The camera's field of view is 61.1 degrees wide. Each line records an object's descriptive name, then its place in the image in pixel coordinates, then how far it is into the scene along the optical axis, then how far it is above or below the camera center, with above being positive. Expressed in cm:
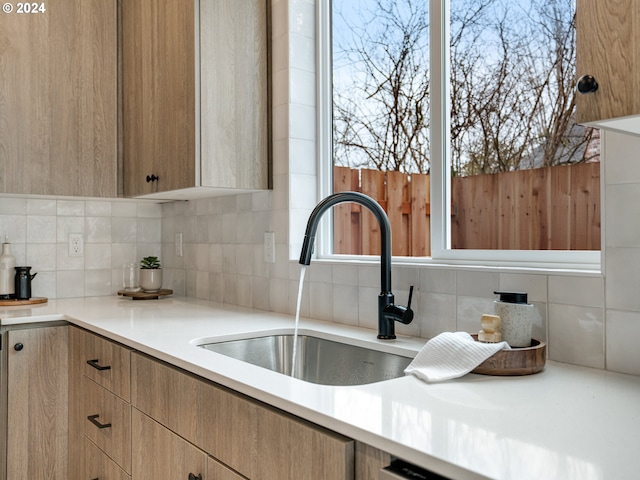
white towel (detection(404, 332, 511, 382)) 111 -25
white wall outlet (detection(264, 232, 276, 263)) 220 -3
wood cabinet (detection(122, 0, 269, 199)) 207 +58
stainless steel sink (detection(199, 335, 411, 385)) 149 -36
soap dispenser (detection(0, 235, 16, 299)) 244 -14
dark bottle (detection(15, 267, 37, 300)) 246 -19
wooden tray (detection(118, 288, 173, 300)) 259 -26
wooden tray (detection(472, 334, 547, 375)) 113 -26
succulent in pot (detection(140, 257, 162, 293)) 268 -17
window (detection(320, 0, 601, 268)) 141 +34
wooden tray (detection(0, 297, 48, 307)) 236 -27
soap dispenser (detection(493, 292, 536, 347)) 121 -18
